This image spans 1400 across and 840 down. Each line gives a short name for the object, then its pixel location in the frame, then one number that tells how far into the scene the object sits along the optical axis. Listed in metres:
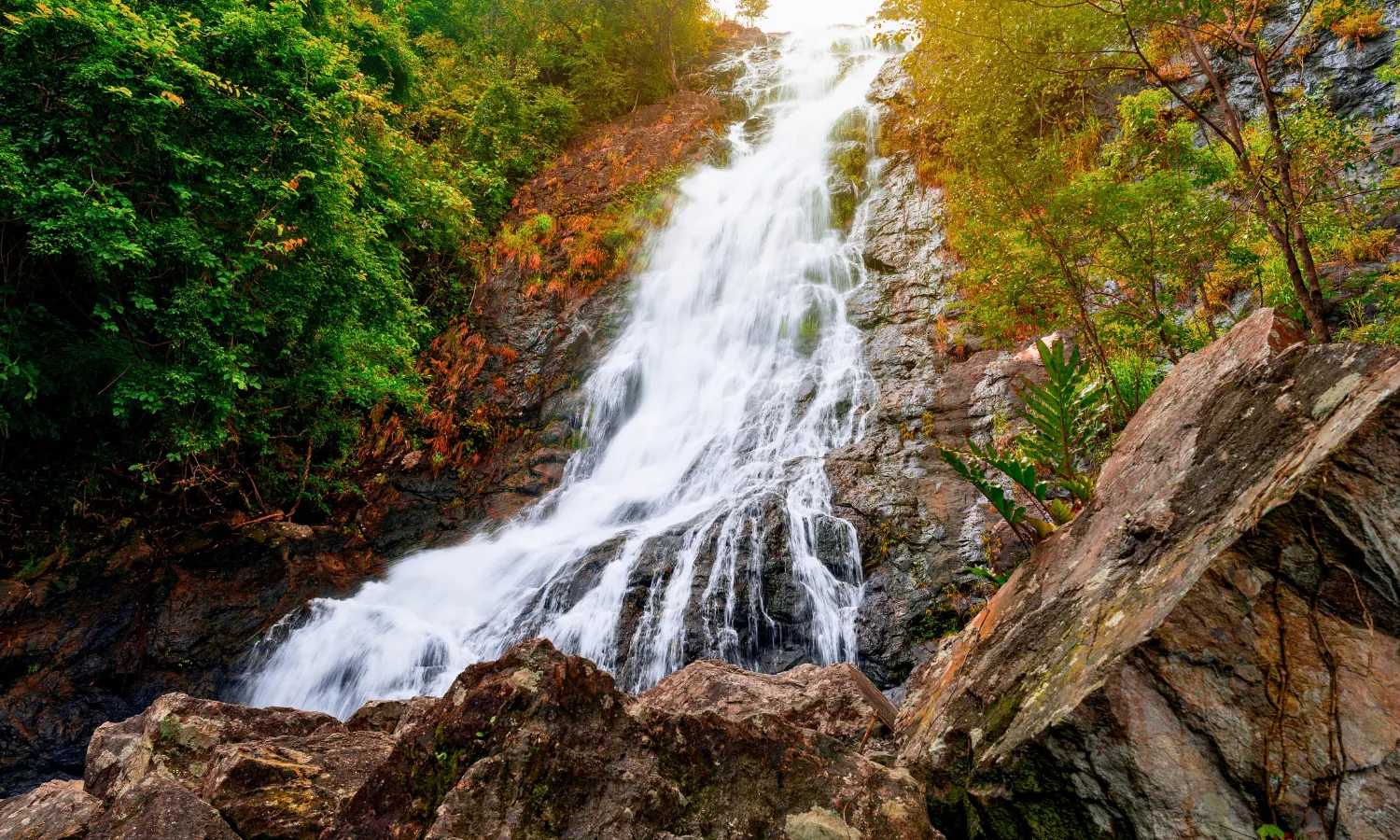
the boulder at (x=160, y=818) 2.29
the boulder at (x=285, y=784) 2.40
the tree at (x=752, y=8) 21.81
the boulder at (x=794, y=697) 3.16
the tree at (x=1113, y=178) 4.32
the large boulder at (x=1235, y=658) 1.53
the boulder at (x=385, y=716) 3.53
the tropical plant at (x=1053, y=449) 2.99
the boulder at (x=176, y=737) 3.01
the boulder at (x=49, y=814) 2.65
